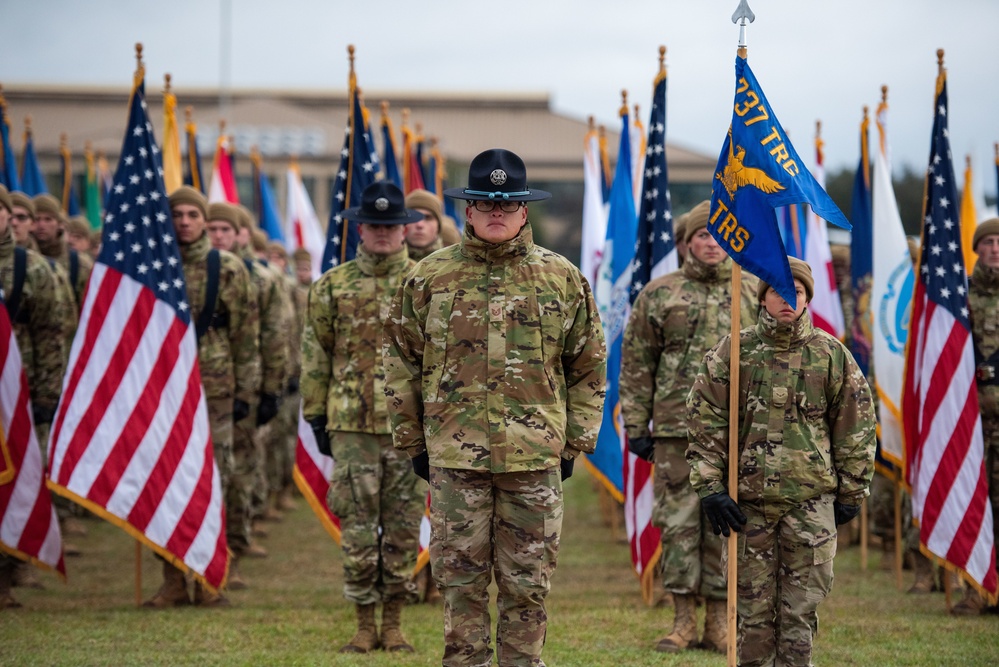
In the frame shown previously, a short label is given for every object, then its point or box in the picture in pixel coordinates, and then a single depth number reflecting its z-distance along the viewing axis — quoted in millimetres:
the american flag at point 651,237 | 17828
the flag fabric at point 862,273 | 22094
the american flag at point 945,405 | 16687
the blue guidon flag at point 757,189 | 11781
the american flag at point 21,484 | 16625
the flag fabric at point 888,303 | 19781
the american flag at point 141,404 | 16469
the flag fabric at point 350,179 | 18609
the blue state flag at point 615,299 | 19937
